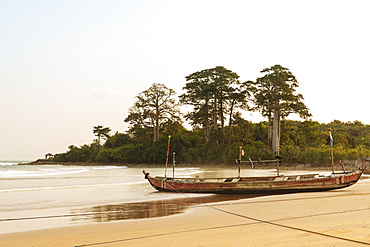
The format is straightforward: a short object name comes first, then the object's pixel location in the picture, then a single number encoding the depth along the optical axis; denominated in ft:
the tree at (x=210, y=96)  177.27
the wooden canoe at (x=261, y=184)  55.83
